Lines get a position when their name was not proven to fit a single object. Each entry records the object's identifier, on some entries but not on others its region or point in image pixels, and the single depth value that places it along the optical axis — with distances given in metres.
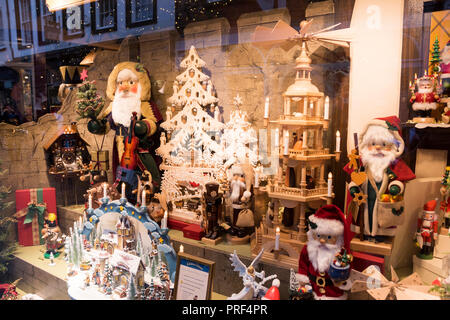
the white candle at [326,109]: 1.88
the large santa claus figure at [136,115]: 2.64
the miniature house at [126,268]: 1.88
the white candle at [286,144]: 1.89
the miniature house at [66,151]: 2.71
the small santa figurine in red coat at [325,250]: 1.60
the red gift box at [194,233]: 2.29
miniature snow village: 1.85
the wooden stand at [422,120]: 1.58
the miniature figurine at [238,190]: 2.25
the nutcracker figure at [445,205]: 1.54
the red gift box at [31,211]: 2.59
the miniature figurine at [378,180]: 1.67
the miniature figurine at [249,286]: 1.55
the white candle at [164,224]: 1.90
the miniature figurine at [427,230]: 1.57
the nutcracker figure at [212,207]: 2.29
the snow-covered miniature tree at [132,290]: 1.83
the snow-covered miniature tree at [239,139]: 2.27
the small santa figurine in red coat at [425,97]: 1.55
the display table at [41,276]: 2.00
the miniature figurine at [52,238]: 2.54
